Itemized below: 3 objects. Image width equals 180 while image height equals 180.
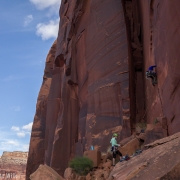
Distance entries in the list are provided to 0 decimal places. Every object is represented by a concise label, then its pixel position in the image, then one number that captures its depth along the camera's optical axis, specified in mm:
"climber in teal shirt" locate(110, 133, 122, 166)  11805
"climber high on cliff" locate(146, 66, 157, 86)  13672
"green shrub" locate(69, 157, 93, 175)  12422
